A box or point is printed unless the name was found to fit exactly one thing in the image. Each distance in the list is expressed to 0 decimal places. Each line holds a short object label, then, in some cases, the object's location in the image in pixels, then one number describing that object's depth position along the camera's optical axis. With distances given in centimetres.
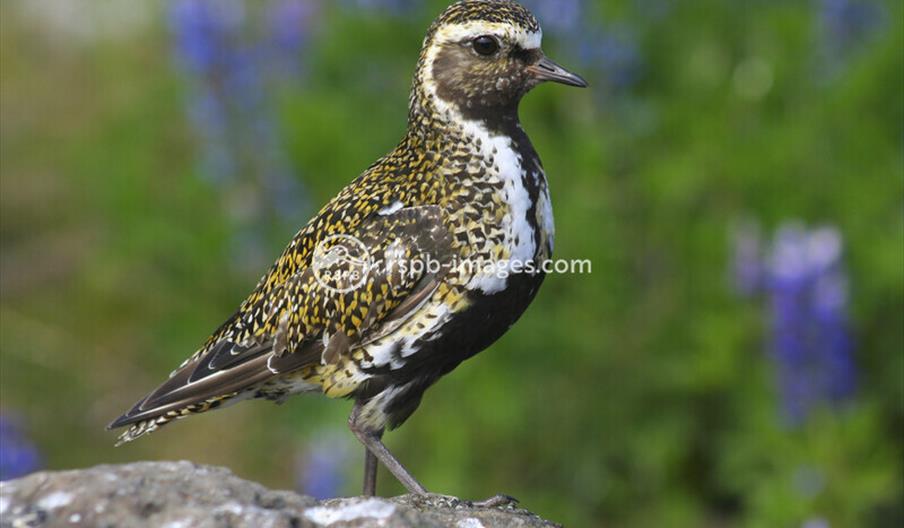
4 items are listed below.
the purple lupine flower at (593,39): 1487
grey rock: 693
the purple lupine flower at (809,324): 1334
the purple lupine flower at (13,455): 1139
